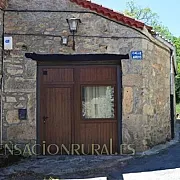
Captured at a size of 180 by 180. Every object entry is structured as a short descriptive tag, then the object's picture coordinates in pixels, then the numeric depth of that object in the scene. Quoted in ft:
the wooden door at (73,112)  28.99
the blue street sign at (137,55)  28.76
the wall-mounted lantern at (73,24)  28.35
